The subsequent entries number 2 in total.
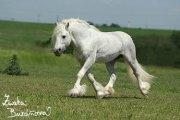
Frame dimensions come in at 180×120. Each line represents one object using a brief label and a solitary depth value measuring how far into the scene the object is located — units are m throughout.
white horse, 13.84
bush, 26.66
